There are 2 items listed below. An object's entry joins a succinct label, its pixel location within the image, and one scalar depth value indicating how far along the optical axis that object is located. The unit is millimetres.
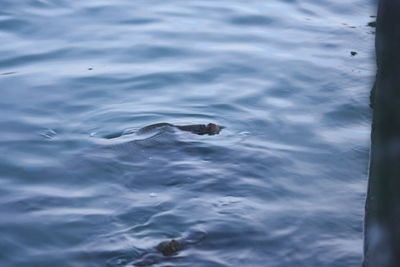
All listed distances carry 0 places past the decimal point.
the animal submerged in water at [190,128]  10632
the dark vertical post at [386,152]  4981
